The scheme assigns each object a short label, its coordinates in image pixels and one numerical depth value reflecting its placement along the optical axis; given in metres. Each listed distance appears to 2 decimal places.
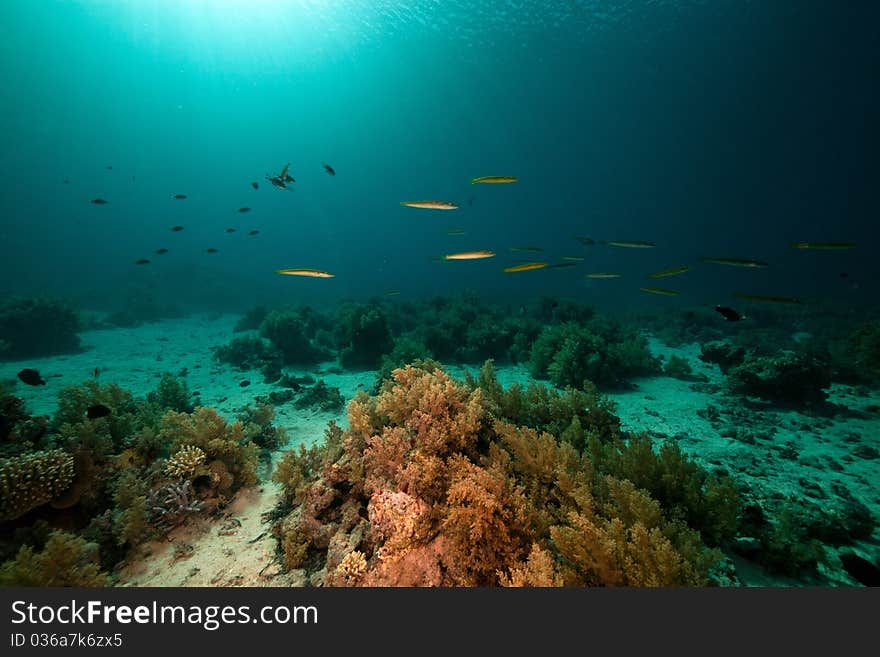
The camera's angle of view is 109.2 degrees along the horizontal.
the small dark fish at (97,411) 4.22
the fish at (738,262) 5.48
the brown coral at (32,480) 3.05
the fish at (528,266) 5.02
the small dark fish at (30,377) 5.19
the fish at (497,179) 5.33
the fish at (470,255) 5.19
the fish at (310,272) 5.03
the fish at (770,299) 4.45
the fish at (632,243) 7.35
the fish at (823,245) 5.16
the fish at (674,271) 5.83
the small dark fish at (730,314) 4.26
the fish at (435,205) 5.07
